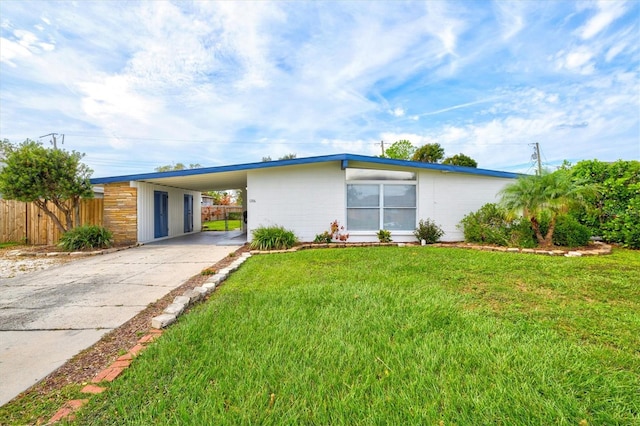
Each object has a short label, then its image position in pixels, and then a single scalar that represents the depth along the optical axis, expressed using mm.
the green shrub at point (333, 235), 9273
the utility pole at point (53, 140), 26712
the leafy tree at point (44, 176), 7820
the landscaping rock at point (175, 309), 3280
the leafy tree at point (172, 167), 37469
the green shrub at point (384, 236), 9414
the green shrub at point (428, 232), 9305
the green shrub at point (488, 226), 8359
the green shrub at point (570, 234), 7914
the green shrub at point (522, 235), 7883
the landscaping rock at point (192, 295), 3724
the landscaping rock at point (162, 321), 2980
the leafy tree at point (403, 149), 28245
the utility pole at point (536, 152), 27578
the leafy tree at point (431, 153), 26547
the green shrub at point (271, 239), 8430
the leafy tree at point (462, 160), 24906
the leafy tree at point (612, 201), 7934
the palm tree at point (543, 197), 7250
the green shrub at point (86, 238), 8320
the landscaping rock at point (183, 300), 3567
